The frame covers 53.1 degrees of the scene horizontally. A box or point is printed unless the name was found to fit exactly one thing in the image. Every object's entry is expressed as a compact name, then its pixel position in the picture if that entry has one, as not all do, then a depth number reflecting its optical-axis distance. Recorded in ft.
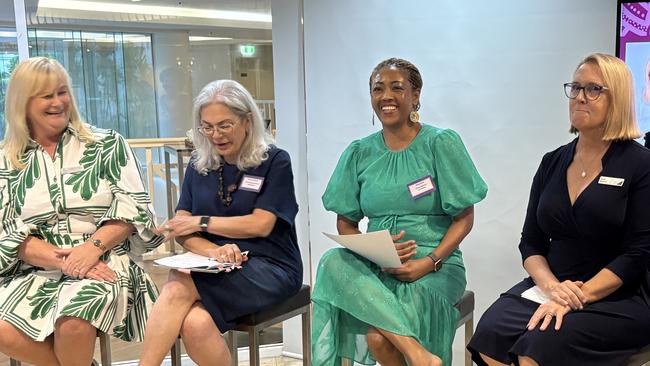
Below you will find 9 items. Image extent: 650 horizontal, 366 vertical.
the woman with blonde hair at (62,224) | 7.78
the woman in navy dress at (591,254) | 6.36
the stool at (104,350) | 8.25
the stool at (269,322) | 8.04
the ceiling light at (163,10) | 10.96
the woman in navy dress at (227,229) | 7.66
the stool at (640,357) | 6.53
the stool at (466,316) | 8.05
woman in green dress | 7.44
